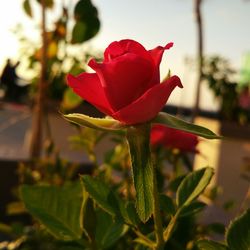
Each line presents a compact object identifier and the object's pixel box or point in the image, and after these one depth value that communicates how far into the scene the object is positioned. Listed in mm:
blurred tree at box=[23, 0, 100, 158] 612
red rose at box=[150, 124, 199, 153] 436
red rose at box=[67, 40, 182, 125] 240
